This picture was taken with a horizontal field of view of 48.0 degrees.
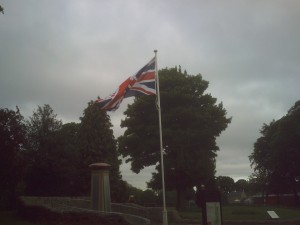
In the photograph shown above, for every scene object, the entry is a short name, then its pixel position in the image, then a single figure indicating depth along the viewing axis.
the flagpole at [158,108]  15.58
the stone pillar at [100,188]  20.08
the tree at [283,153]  44.42
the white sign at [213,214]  12.17
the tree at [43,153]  34.68
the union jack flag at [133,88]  16.69
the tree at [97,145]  38.11
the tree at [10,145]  21.29
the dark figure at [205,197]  12.21
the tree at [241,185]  118.74
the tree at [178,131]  33.22
